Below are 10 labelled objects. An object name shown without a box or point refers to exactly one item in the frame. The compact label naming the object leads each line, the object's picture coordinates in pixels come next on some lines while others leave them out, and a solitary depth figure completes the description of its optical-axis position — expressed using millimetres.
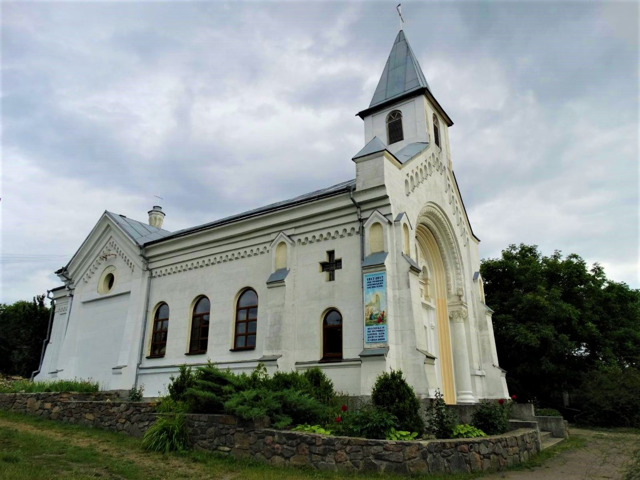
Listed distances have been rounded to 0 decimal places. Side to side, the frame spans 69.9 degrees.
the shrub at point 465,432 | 10641
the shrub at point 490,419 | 11531
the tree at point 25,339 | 30547
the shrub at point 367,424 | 9742
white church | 14609
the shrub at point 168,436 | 10727
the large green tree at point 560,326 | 23797
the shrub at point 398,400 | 10656
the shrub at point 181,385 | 12555
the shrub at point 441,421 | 10680
